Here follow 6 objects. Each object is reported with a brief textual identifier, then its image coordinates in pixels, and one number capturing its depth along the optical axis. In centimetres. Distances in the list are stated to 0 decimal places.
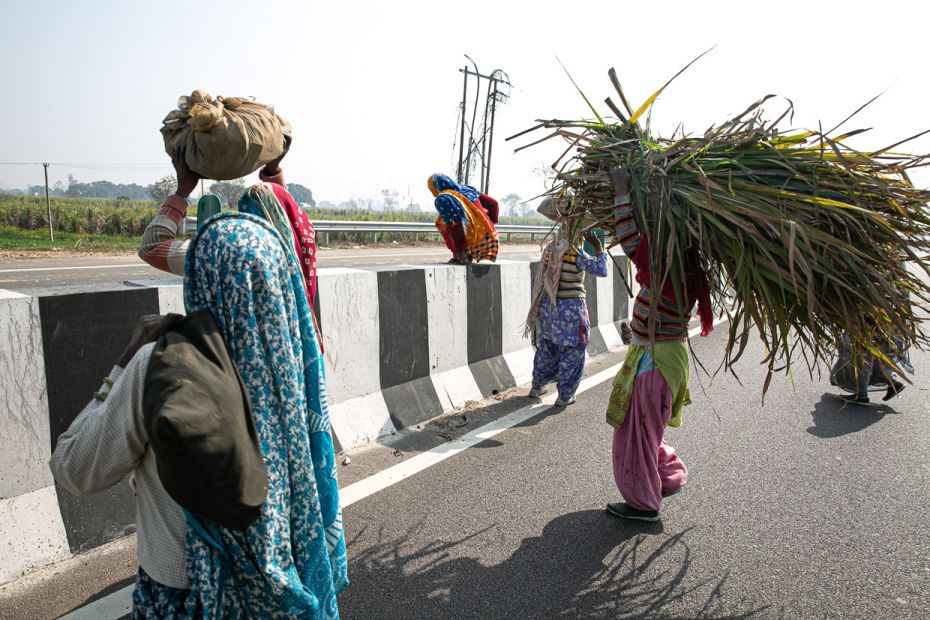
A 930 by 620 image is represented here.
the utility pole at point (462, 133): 2811
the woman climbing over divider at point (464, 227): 752
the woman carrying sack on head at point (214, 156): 217
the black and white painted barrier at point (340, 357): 293
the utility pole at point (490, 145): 2870
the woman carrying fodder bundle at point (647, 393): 351
